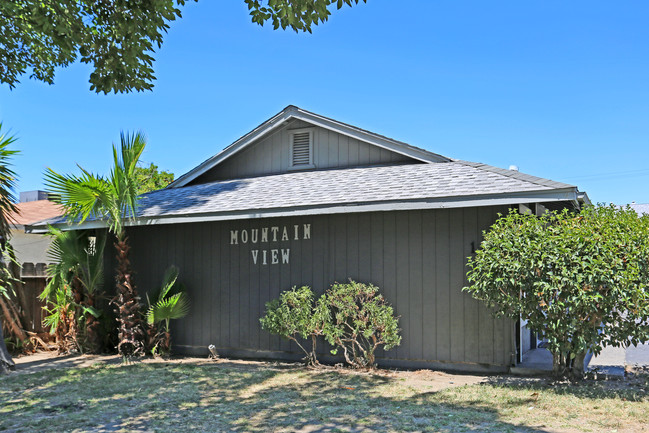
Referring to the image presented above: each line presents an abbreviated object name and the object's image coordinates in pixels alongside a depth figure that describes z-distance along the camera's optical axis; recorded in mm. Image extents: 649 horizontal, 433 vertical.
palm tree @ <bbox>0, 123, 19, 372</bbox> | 9391
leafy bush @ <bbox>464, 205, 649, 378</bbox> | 6617
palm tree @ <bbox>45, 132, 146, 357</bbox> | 9609
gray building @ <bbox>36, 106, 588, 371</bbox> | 8492
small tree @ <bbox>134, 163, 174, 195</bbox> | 25031
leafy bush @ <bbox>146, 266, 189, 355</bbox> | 10039
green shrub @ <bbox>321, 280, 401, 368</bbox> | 8578
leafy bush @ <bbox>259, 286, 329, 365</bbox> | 8883
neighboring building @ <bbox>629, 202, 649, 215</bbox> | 38875
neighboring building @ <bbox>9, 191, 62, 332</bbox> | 11734
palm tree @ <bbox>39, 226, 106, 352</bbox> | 10820
